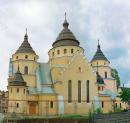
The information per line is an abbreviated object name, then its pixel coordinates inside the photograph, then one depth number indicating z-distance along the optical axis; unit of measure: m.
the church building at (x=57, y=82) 24.45
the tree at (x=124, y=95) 27.54
